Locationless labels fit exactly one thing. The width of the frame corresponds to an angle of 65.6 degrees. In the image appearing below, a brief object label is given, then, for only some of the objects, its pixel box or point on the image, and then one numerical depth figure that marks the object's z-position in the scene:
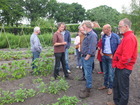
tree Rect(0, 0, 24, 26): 26.18
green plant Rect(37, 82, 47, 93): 2.75
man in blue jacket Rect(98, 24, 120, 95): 2.65
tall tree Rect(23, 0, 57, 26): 37.98
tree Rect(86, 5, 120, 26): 37.24
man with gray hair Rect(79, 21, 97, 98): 2.52
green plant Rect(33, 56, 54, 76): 3.65
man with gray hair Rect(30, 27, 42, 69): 3.62
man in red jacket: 1.97
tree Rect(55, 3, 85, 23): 42.63
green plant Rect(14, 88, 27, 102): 2.53
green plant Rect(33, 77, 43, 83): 3.35
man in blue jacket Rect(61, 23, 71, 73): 4.02
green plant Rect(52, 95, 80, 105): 2.33
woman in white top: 4.15
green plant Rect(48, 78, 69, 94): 2.75
